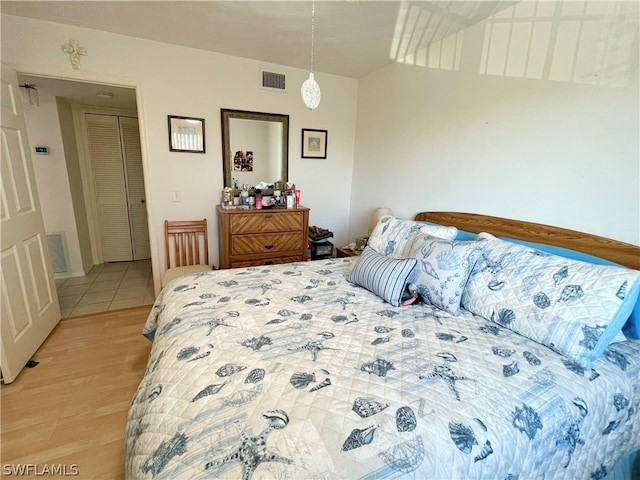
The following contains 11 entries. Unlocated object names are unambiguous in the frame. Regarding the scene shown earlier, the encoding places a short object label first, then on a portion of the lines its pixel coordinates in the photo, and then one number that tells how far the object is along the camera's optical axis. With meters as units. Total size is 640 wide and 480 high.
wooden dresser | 2.85
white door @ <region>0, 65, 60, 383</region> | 1.90
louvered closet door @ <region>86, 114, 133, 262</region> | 3.95
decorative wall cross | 2.38
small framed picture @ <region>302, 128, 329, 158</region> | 3.44
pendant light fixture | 1.82
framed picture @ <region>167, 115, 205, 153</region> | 2.85
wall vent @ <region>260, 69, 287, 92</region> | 3.08
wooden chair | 2.98
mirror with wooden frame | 3.08
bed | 0.78
